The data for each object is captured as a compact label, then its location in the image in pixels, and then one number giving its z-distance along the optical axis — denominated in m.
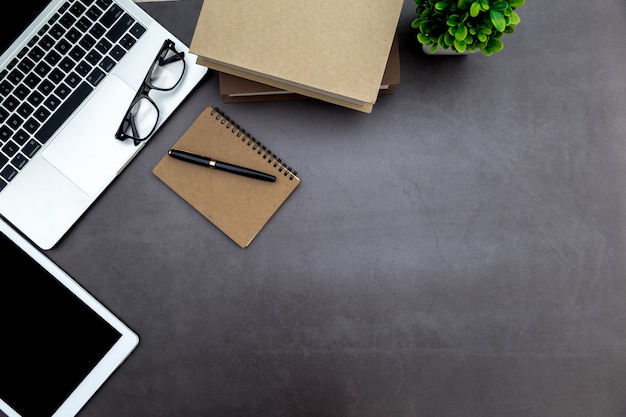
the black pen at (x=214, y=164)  0.83
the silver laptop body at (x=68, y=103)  0.81
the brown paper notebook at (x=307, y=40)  0.76
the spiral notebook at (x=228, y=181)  0.84
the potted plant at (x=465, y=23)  0.68
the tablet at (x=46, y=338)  0.79
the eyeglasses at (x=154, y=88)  0.83
